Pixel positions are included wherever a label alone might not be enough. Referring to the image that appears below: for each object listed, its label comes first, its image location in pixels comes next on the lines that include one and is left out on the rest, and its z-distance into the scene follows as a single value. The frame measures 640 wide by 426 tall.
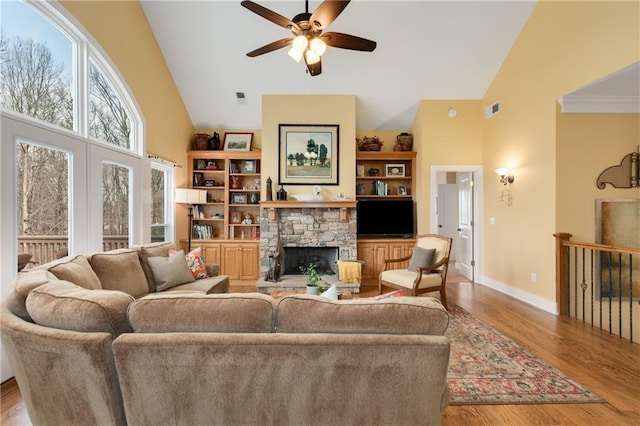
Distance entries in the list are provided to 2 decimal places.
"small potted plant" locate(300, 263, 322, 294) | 3.07
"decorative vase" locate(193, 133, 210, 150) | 6.13
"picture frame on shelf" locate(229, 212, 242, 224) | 6.20
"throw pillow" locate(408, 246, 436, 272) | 4.27
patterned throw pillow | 3.78
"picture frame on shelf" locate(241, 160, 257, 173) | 6.25
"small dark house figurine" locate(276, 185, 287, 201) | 5.49
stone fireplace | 5.60
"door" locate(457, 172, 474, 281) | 5.85
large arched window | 2.57
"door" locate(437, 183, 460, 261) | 8.52
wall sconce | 4.86
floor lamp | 5.44
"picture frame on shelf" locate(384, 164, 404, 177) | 6.19
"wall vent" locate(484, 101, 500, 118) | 5.22
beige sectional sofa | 1.30
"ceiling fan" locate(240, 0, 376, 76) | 2.62
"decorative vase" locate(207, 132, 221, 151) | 6.19
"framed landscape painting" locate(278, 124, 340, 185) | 5.60
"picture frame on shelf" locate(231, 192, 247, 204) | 6.25
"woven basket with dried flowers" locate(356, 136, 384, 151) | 6.10
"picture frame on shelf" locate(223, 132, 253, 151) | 6.29
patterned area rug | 2.19
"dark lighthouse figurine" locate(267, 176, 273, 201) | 5.52
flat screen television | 5.92
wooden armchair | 3.97
